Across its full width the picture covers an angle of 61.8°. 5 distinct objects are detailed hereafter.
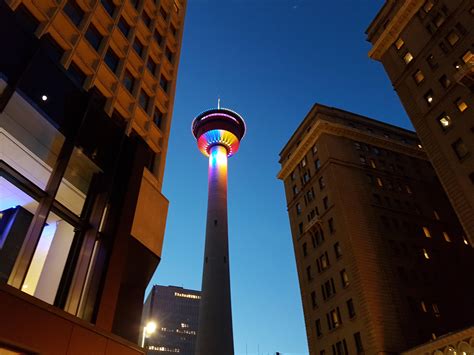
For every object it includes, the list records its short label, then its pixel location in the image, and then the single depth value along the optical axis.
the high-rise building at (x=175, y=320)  169.75
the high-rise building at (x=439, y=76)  34.53
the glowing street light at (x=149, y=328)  21.30
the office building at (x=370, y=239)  42.50
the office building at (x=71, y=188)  12.76
